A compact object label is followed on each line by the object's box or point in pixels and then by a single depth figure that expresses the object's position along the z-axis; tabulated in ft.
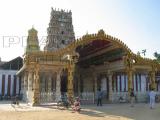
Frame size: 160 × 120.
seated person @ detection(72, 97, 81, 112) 34.51
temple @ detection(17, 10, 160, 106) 46.21
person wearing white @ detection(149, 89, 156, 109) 39.51
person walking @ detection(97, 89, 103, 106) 44.85
